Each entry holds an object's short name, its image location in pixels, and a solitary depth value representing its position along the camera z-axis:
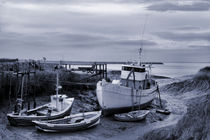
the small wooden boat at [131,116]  24.59
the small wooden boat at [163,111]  28.96
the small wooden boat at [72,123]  19.81
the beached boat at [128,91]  26.89
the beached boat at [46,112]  21.17
